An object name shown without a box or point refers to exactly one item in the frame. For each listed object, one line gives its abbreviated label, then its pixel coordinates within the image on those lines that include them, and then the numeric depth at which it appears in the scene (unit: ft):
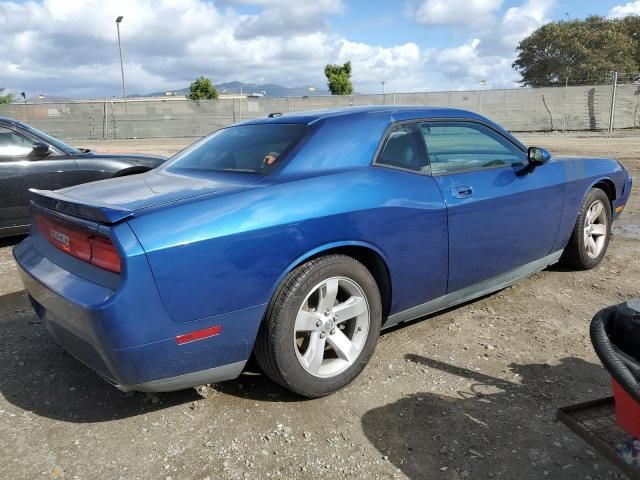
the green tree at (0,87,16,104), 141.54
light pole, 114.78
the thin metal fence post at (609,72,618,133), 74.38
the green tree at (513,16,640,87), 155.33
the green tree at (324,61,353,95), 166.09
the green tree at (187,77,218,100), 171.12
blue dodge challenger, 7.41
